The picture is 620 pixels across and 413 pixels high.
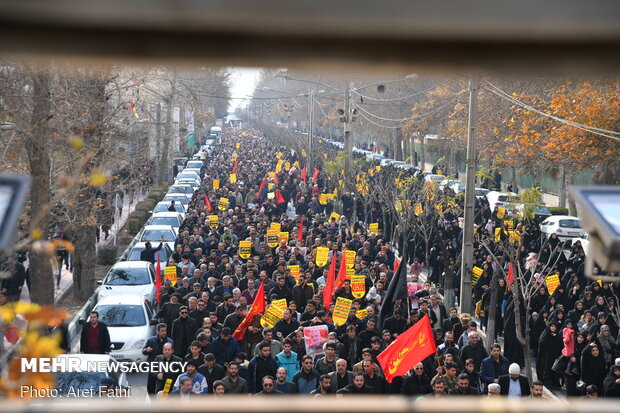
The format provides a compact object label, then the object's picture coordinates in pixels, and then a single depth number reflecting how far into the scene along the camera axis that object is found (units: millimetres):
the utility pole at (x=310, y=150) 44525
